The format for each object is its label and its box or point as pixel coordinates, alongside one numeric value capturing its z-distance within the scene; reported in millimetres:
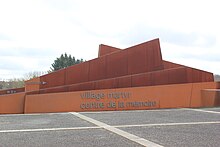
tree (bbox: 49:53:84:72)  62625
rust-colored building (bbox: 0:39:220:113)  19031
